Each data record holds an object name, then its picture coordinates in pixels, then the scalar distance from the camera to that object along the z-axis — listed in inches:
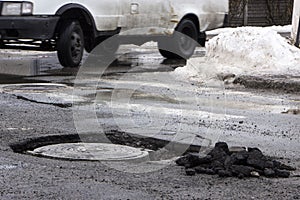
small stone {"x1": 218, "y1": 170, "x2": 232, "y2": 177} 305.4
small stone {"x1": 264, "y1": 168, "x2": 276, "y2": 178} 311.5
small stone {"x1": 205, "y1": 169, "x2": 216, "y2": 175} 309.4
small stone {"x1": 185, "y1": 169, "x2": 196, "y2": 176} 308.6
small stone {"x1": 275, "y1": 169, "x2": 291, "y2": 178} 311.7
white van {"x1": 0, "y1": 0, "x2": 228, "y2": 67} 696.2
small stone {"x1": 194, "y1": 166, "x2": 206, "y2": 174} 311.5
